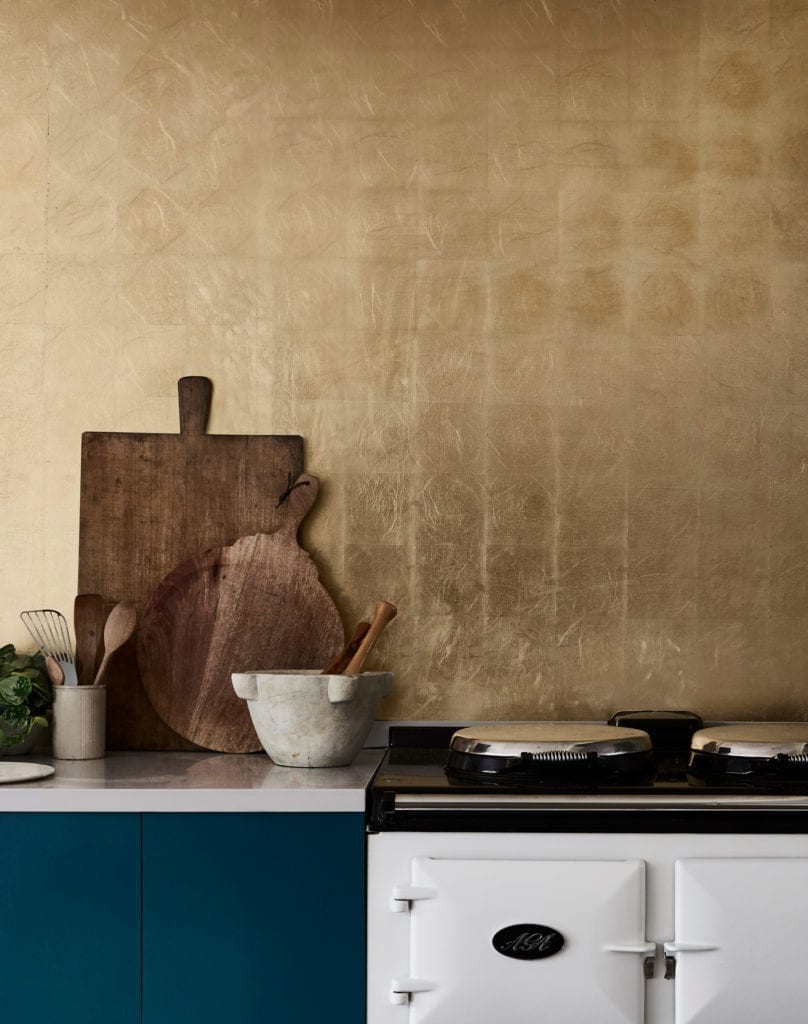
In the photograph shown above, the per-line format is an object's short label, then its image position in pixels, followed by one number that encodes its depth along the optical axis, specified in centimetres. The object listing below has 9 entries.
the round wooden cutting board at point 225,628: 201
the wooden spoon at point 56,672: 191
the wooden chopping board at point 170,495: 207
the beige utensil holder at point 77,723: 188
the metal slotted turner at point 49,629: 205
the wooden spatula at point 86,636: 197
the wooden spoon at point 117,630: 192
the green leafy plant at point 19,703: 184
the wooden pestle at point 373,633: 184
